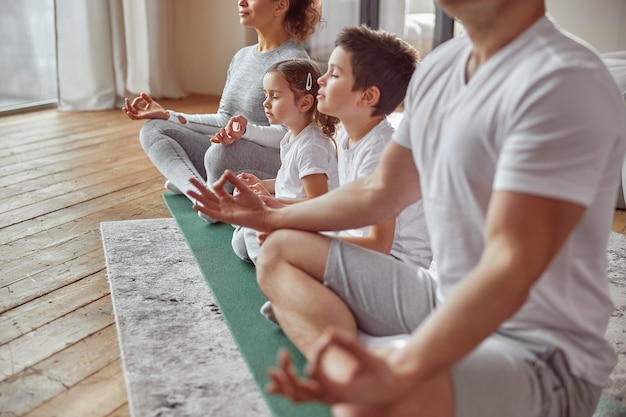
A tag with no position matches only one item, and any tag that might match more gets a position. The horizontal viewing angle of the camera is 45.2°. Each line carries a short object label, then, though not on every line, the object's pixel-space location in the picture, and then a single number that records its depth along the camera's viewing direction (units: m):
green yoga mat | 1.42
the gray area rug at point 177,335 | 1.40
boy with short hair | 1.65
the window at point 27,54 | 4.38
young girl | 1.98
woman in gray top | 2.41
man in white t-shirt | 0.91
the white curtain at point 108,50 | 4.52
